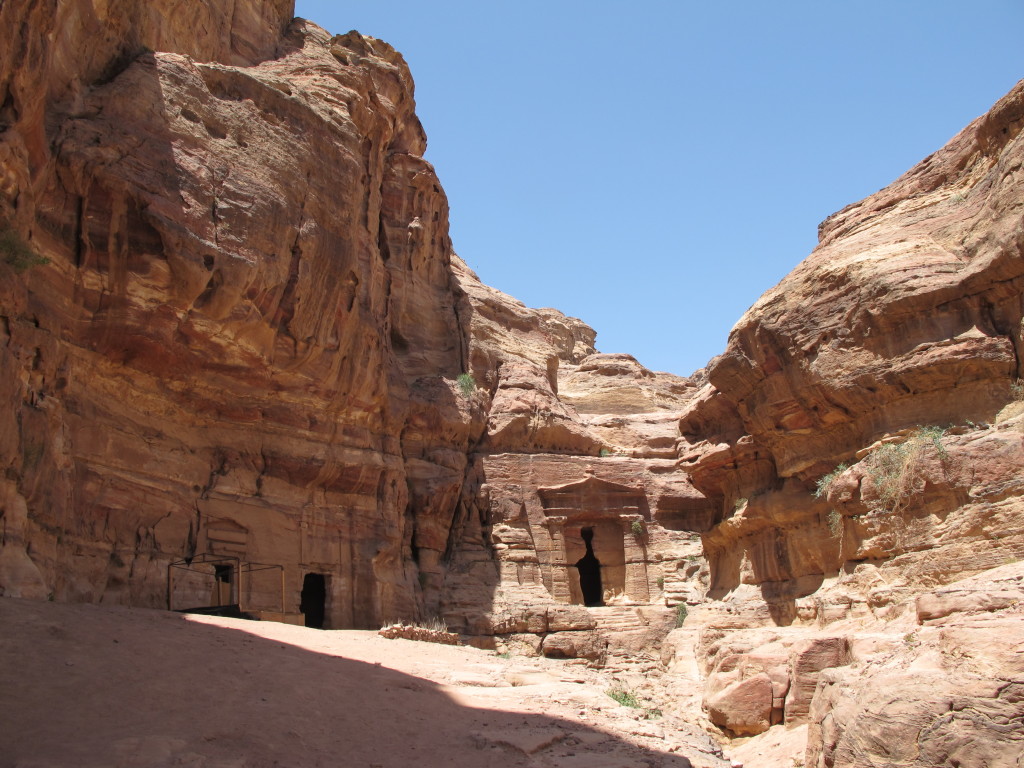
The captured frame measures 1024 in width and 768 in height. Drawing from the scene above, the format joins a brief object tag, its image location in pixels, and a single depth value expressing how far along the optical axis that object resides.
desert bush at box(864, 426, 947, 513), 16.47
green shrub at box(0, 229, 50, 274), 14.83
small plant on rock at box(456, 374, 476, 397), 32.34
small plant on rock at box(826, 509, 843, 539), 19.05
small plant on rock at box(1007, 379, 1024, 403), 16.14
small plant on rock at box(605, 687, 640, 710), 14.55
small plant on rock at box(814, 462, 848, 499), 19.78
